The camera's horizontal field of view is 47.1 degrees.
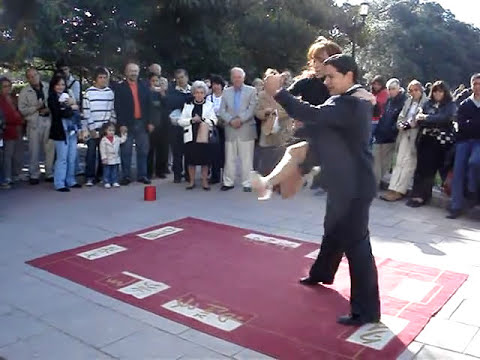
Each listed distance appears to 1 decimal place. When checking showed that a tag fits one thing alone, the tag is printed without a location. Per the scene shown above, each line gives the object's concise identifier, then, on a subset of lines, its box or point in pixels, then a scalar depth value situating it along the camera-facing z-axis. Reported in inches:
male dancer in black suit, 140.1
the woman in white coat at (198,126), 320.8
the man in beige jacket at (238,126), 317.1
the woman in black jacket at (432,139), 285.3
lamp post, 674.7
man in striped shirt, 317.7
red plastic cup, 293.1
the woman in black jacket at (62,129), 303.9
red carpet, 140.6
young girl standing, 318.0
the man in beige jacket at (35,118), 314.0
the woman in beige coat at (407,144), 301.3
